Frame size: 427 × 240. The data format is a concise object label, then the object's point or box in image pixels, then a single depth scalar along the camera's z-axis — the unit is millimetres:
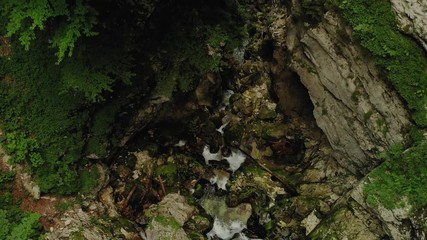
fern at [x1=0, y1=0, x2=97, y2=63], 7914
